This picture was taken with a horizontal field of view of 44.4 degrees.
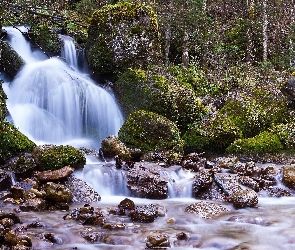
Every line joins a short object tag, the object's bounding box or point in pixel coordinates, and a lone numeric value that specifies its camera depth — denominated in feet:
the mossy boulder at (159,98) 38.40
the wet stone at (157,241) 15.26
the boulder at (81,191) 22.82
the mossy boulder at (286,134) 36.73
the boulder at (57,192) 21.07
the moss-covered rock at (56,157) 25.35
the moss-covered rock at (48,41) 48.01
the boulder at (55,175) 23.54
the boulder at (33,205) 19.67
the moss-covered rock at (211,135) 37.47
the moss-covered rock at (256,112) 40.32
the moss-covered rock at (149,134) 34.27
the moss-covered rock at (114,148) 30.74
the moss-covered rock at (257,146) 35.99
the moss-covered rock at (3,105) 31.80
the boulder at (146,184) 24.47
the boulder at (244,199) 21.98
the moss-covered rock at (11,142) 27.20
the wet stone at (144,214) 18.62
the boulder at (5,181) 23.02
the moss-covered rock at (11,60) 42.37
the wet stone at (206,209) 20.33
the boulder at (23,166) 24.58
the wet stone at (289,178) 27.04
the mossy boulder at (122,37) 43.73
